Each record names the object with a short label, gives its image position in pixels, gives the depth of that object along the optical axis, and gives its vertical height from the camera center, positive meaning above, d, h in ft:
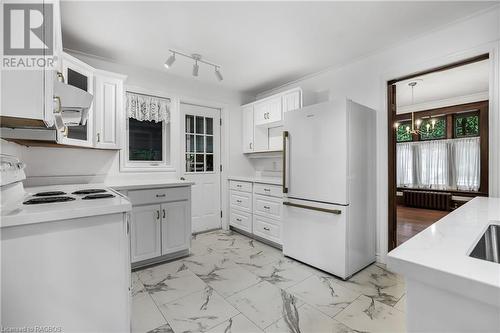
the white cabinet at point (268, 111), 11.61 +2.89
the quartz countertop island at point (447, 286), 1.73 -0.96
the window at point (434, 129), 19.44 +3.14
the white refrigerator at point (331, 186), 7.45 -0.68
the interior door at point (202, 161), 12.28 +0.31
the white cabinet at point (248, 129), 13.28 +2.21
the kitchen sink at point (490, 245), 3.26 -1.20
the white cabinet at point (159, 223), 8.16 -2.12
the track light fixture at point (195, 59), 8.89 +4.37
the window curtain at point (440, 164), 17.92 +0.14
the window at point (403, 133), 21.85 +3.14
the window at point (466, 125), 17.67 +3.21
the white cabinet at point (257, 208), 10.22 -2.05
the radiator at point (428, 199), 18.94 -2.91
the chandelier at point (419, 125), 18.92 +3.51
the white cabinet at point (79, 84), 7.13 +2.77
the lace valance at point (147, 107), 10.21 +2.73
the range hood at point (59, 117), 3.69 +1.11
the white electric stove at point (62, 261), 3.15 -1.42
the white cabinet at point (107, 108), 8.37 +2.19
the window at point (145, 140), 10.49 +1.25
